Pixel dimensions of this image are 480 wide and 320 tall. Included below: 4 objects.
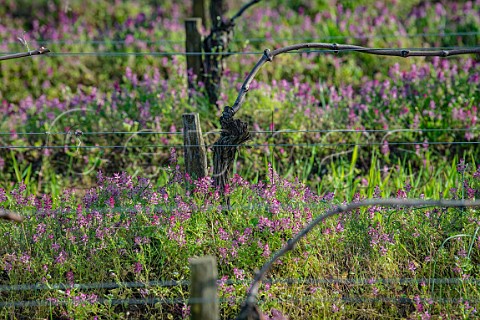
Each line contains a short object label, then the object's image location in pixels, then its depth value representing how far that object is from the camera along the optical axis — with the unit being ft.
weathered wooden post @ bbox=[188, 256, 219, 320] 17.94
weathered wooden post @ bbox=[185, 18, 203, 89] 43.70
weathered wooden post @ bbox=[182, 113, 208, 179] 29.71
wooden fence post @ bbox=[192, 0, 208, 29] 60.29
